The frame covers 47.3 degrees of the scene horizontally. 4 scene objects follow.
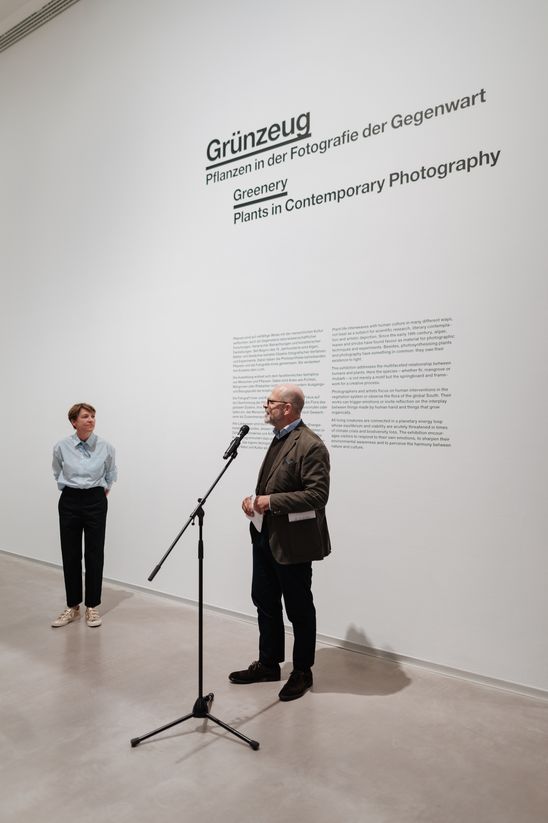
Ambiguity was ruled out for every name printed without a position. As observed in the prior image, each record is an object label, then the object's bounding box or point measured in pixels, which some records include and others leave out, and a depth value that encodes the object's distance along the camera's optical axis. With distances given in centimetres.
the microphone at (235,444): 278
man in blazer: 304
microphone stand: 267
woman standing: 429
